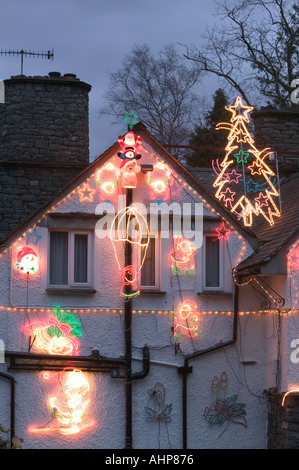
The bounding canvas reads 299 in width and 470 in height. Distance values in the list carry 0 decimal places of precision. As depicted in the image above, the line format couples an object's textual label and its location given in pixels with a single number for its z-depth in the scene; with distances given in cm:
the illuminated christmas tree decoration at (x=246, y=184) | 1616
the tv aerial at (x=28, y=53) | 2178
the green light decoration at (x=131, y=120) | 1561
